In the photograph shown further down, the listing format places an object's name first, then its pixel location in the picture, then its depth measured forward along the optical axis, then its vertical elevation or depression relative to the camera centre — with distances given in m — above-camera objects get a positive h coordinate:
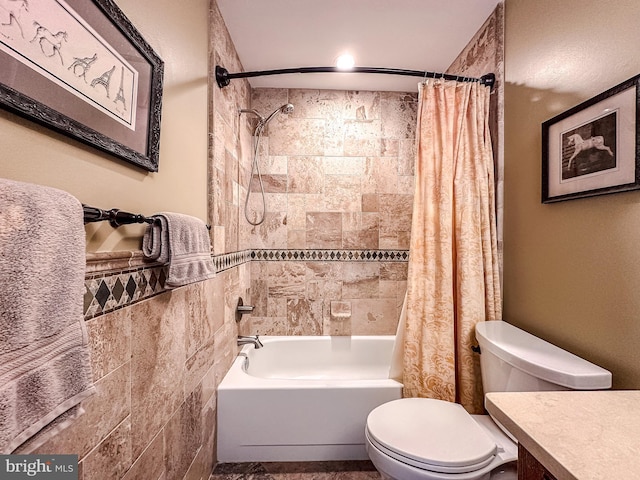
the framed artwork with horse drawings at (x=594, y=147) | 0.94 +0.36
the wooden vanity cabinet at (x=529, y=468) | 0.62 -0.47
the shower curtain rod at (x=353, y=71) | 1.61 +0.92
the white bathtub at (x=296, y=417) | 1.65 -0.95
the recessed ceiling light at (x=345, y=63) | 1.65 +1.06
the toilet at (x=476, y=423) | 1.04 -0.74
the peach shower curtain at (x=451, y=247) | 1.58 -0.01
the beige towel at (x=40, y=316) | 0.43 -0.12
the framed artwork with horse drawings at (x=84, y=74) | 0.56 +0.39
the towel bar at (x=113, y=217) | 0.66 +0.06
